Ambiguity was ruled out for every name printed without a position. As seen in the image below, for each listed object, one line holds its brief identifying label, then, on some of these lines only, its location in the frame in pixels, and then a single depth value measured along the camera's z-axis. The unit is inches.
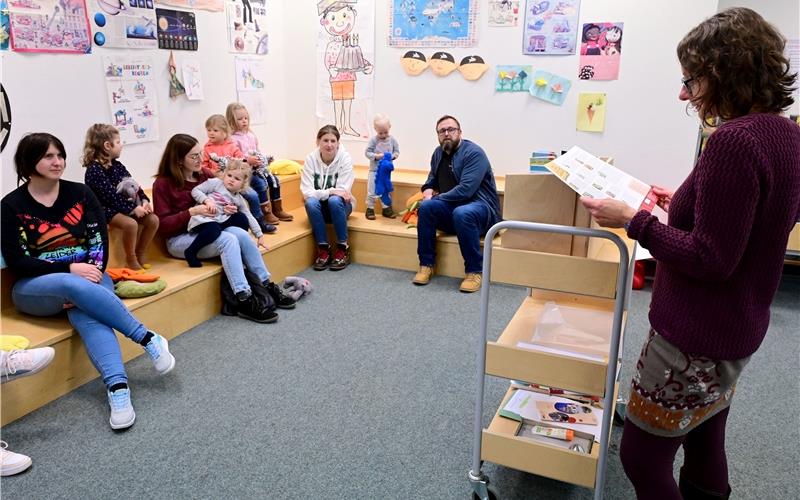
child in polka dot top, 117.9
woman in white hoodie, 160.2
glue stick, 73.8
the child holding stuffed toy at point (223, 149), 154.3
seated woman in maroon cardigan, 128.2
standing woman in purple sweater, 43.6
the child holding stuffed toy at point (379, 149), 171.6
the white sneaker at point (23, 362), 83.2
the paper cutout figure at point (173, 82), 152.3
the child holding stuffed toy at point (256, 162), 162.1
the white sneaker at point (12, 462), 78.0
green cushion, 111.0
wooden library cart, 61.8
